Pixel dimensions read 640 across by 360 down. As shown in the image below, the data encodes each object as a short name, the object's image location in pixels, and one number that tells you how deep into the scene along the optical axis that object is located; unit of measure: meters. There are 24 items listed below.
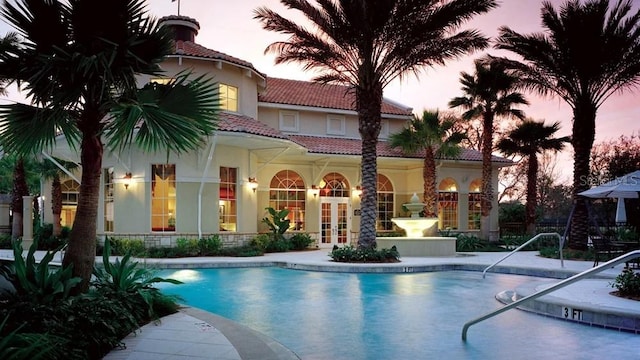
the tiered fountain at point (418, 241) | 18.27
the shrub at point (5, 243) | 23.66
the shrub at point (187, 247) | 17.73
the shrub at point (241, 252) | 18.20
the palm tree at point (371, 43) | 15.28
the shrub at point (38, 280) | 5.71
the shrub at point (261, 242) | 19.58
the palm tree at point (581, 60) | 17.12
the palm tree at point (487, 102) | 22.75
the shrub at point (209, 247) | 18.22
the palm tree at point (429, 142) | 22.39
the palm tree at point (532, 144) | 25.12
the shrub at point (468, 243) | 21.47
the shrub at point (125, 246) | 17.81
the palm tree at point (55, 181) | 23.02
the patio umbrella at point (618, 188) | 15.04
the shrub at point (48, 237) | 20.88
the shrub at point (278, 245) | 20.25
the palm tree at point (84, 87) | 6.17
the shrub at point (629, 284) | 8.63
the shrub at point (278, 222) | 21.17
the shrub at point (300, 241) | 21.36
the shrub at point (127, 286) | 6.67
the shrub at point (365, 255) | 15.80
